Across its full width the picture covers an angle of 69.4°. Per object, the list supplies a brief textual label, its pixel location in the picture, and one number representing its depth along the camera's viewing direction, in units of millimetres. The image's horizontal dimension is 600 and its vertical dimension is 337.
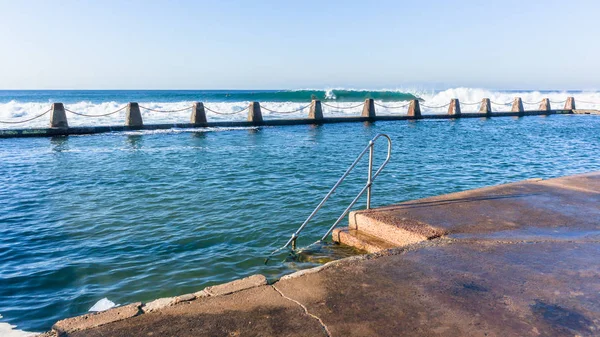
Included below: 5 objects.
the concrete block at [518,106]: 31812
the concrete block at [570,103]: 35656
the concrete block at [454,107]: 29047
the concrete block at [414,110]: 27266
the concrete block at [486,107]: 30391
